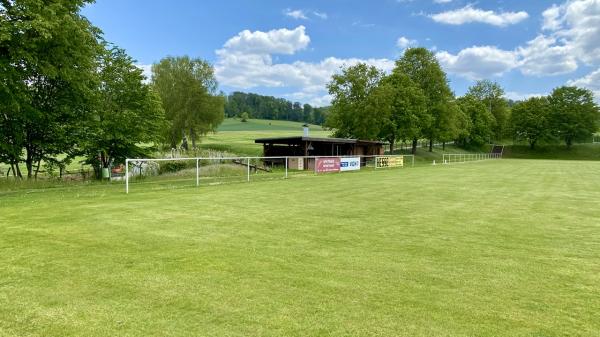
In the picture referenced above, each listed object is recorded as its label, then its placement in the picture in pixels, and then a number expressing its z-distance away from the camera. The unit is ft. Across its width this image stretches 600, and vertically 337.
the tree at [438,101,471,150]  178.99
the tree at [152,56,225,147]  155.02
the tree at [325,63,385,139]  159.43
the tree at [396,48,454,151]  178.40
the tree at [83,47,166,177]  70.69
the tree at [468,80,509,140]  282.15
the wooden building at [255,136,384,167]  105.82
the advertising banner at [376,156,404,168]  114.40
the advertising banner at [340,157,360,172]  91.15
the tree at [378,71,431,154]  152.97
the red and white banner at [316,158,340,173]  81.82
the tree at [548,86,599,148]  246.47
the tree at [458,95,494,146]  245.45
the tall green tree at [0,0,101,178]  48.83
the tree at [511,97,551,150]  252.83
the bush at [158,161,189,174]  91.38
